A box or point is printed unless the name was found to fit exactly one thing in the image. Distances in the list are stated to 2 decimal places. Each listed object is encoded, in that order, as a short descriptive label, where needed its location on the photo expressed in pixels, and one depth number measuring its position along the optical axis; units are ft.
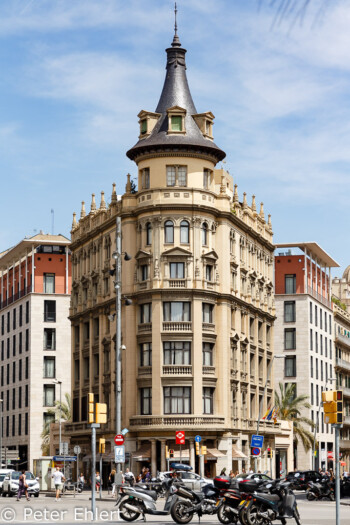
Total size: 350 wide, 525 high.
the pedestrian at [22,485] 174.20
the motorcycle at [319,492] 178.60
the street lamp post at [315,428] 322.08
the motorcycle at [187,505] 107.55
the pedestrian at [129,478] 193.92
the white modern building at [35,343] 349.82
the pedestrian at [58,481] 173.26
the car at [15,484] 191.93
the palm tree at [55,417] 329.31
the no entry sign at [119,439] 166.50
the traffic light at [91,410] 108.50
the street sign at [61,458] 215.92
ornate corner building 240.53
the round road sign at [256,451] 199.45
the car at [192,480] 182.31
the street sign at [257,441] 196.24
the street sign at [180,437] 221.87
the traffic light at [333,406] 92.22
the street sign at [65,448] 211.82
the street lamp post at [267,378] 270.12
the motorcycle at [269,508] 101.45
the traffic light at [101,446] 162.09
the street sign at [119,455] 164.04
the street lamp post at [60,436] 273.95
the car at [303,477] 235.81
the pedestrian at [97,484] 220.31
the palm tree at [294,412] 326.85
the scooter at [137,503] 111.65
